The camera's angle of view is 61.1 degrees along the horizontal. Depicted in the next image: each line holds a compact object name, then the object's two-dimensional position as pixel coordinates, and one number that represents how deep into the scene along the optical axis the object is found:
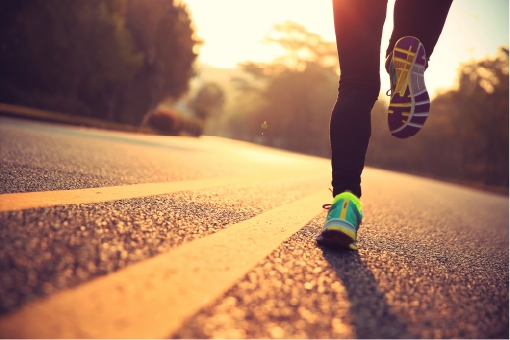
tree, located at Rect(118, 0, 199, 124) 32.81
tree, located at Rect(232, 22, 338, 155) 55.16
